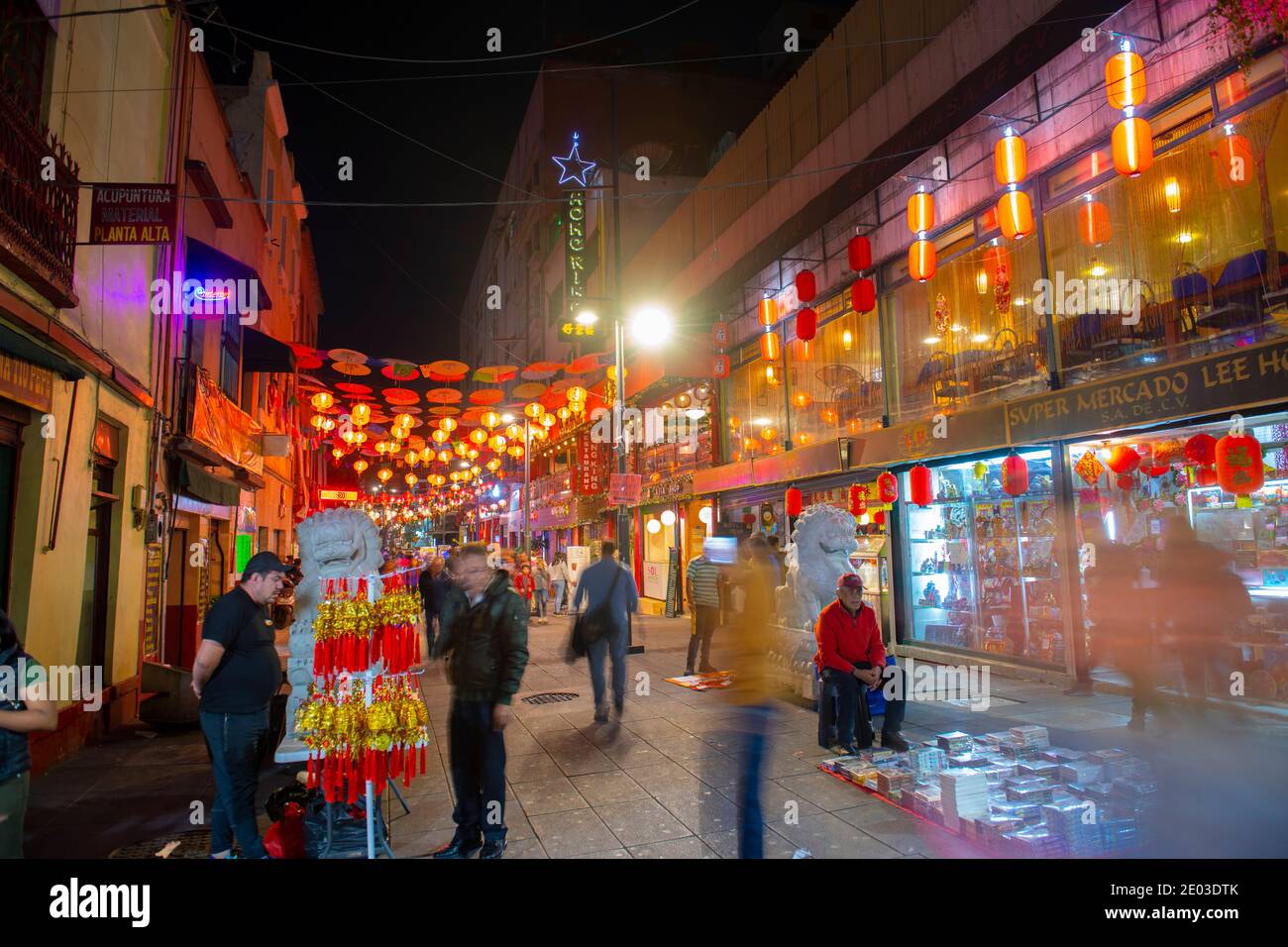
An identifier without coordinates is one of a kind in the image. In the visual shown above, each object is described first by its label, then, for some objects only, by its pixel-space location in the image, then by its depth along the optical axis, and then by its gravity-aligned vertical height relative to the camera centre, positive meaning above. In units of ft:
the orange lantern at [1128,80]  23.57 +15.36
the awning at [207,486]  35.94 +3.95
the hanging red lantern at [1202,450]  24.63 +3.10
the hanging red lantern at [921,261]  33.12 +13.38
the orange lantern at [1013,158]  28.30 +15.34
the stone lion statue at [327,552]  22.16 +0.15
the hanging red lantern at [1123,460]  28.04 +3.23
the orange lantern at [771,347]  48.71 +13.82
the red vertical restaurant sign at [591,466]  88.94 +10.86
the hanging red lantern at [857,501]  40.75 +2.57
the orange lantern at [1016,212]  28.37 +13.21
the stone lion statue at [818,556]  28.48 -0.37
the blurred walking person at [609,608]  28.35 -2.30
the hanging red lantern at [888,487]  40.34 +3.27
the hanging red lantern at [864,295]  38.50 +13.68
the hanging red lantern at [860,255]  38.63 +15.95
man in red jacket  22.62 -3.59
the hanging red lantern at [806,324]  44.19 +13.87
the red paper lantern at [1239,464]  23.43 +2.46
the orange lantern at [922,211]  33.06 +15.51
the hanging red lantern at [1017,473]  31.89 +3.09
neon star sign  94.75 +51.64
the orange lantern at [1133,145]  23.77 +13.24
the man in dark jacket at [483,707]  15.51 -3.37
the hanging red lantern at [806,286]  43.47 +16.00
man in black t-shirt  14.17 -2.82
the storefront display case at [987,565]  33.40 -1.13
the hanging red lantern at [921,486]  37.11 +3.06
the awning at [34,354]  18.84 +5.90
